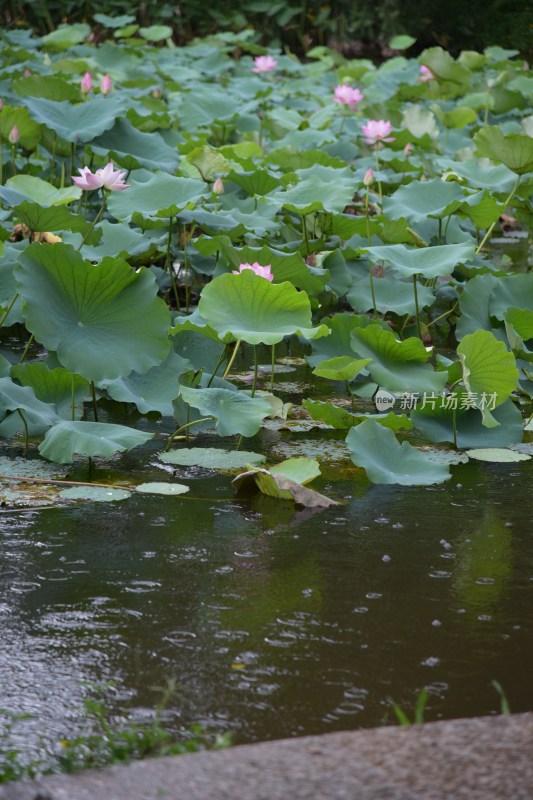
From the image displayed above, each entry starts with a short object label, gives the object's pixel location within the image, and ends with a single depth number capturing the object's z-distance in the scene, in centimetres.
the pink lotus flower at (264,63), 1387
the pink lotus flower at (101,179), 505
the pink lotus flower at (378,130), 775
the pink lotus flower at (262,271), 471
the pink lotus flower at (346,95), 955
